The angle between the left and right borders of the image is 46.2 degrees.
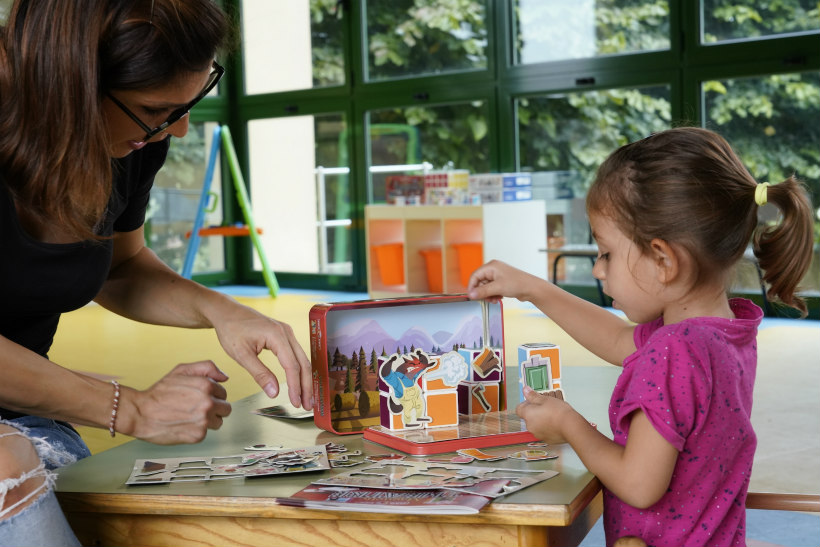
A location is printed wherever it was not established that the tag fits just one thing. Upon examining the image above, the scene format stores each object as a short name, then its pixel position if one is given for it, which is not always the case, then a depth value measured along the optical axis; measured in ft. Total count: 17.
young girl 3.68
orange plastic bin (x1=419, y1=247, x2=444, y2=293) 22.68
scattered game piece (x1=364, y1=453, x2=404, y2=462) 3.96
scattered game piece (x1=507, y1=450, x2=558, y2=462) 3.85
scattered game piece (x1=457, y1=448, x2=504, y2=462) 3.86
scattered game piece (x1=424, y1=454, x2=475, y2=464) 3.85
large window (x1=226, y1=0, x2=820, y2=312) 18.84
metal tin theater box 4.30
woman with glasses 3.81
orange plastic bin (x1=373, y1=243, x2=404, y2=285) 23.48
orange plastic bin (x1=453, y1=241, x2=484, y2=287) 21.61
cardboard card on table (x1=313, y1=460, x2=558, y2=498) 3.48
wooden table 3.29
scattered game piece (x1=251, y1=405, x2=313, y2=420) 4.87
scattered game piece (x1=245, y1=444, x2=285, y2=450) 4.23
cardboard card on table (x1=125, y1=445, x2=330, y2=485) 3.76
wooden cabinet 20.76
